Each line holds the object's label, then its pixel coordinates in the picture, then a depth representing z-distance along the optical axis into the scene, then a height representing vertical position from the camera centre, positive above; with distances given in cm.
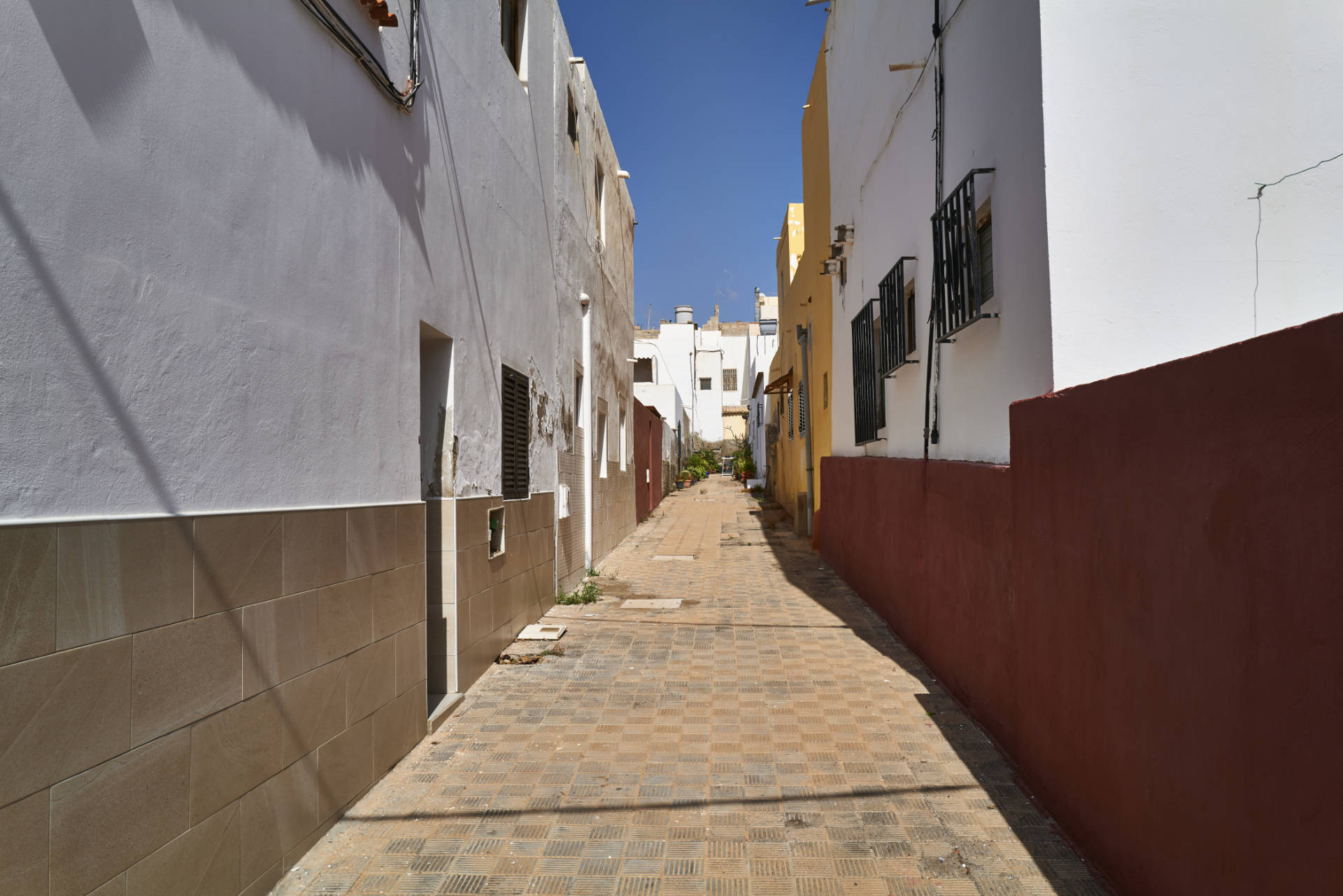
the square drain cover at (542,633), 748 -146
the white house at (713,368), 4391 +559
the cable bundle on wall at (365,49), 384 +209
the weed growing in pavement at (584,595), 932 -142
